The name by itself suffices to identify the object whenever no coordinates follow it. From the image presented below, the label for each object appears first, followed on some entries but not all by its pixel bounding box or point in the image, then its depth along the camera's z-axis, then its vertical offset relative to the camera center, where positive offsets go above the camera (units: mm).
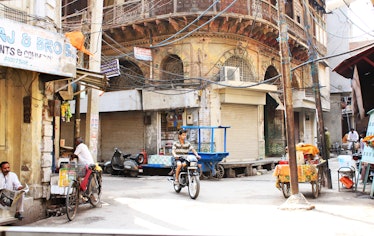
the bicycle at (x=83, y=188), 7617 -883
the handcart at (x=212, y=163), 13969 -666
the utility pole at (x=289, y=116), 8125 +640
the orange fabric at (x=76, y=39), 8460 +2469
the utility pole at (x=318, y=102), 11516 +1288
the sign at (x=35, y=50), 6652 +1897
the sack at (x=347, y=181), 10609 -1065
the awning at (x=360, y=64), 10047 +2265
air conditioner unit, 17125 +3308
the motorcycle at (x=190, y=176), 9562 -808
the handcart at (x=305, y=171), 9156 -673
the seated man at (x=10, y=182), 6742 -622
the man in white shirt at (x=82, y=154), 8648 -154
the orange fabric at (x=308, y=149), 10062 -134
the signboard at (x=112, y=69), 13652 +2911
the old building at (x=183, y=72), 16828 +3509
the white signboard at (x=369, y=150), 9392 -184
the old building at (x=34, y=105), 7656 +921
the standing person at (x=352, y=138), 19256 +270
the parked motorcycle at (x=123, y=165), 15703 -768
